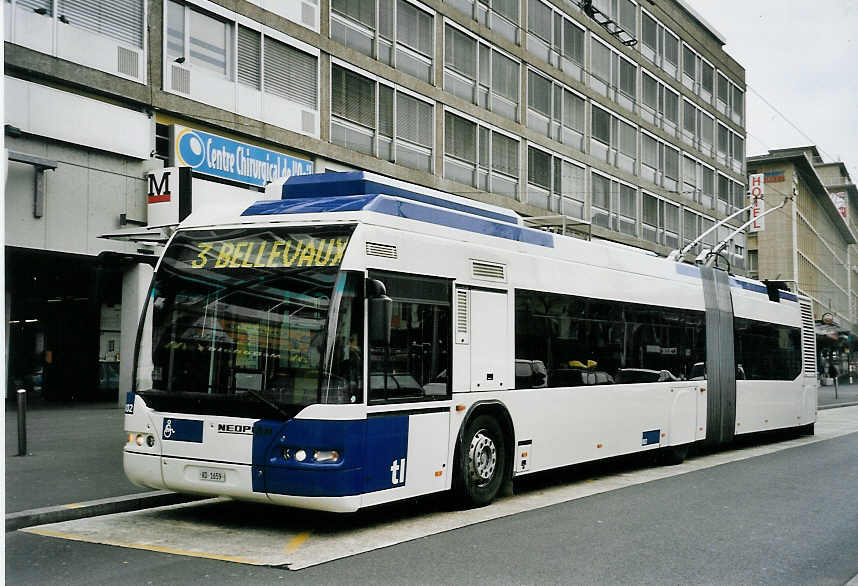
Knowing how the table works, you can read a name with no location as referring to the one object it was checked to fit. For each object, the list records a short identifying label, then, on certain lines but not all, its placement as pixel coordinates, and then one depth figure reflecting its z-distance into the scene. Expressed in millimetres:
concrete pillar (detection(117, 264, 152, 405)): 21328
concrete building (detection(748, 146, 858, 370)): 79750
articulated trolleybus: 7988
